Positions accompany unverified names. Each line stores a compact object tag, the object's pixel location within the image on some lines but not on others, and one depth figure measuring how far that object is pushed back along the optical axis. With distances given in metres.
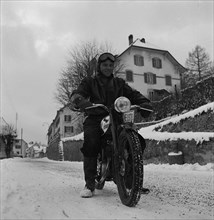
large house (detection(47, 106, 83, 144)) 59.12
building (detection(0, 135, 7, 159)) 62.86
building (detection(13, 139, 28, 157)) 119.71
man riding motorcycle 3.58
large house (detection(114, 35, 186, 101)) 39.66
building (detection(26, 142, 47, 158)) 124.80
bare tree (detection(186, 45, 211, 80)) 44.34
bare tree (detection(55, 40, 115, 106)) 30.90
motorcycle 2.80
